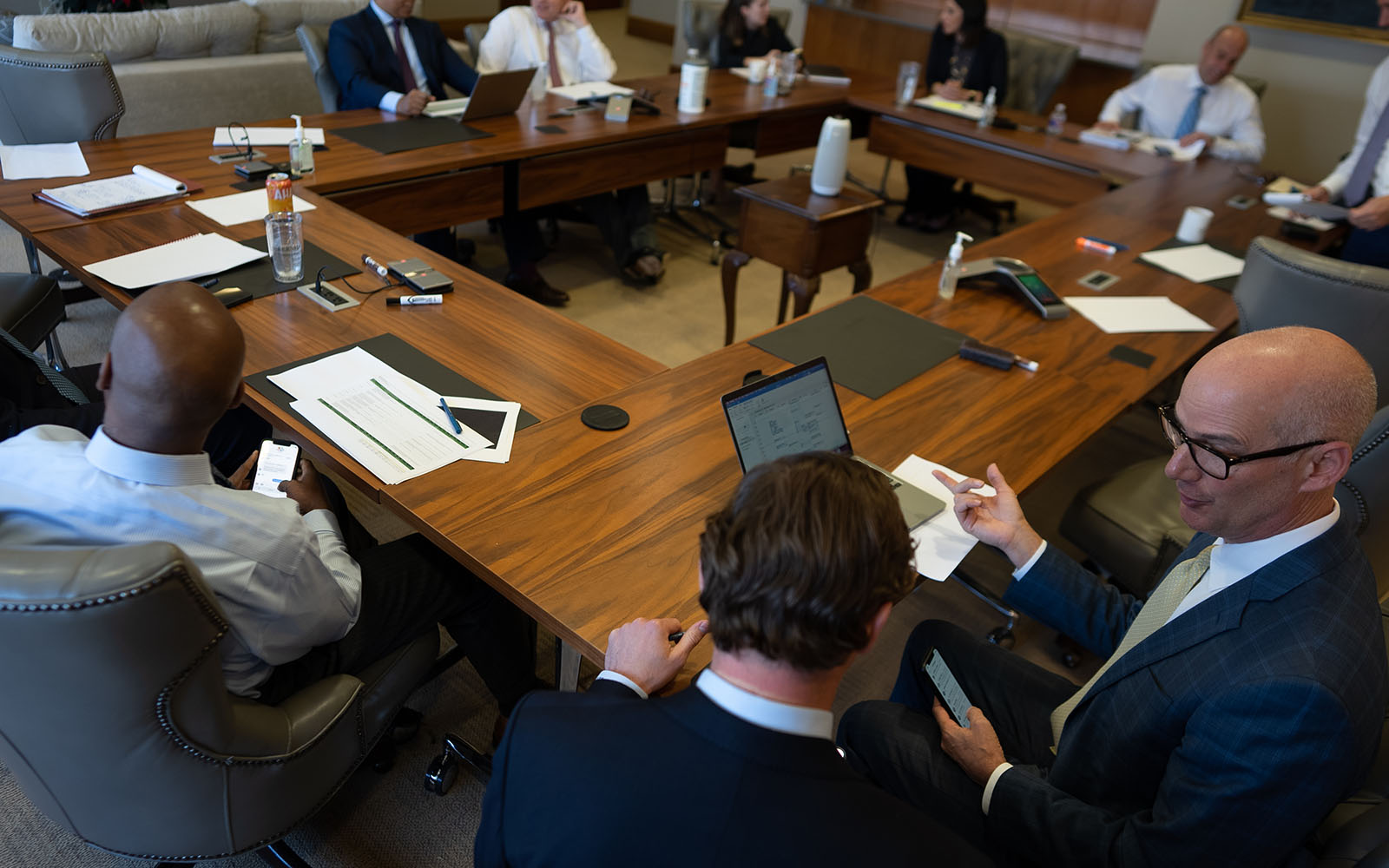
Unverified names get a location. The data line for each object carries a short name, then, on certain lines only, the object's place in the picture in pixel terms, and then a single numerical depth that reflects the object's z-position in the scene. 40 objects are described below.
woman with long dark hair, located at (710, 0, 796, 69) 5.29
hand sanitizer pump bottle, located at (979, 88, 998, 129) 4.55
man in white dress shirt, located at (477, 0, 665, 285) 4.30
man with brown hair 0.85
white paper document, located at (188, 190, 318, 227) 2.54
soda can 2.30
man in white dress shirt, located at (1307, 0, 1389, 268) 3.49
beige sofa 4.18
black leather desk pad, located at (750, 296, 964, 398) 2.15
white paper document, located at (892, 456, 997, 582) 1.54
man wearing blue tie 4.49
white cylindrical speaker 3.27
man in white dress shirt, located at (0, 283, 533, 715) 1.21
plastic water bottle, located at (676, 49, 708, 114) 4.09
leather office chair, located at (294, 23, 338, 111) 3.84
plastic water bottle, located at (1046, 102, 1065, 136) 4.57
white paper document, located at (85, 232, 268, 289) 2.13
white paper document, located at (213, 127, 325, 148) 3.10
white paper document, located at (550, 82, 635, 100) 4.12
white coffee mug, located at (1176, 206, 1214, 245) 3.25
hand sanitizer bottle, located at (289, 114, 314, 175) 2.89
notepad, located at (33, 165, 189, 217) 2.46
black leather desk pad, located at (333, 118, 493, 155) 3.24
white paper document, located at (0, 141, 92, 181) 2.65
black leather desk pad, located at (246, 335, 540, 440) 1.83
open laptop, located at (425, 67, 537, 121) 3.49
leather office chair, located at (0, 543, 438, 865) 1.01
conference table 1.49
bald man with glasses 1.07
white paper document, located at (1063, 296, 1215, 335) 2.58
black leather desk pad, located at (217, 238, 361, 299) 2.22
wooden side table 3.37
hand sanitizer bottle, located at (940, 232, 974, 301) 2.62
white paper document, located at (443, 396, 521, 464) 1.76
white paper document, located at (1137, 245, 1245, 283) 3.01
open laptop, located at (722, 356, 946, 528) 1.57
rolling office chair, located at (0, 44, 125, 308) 2.79
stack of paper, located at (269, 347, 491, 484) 1.67
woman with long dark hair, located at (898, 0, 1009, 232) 5.21
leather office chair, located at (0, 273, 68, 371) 2.37
